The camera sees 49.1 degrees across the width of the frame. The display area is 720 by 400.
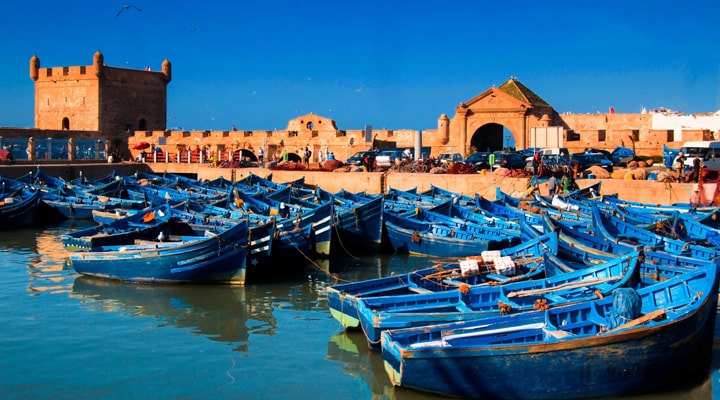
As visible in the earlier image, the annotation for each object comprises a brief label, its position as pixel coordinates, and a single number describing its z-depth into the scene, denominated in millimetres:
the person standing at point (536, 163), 26578
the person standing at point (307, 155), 36697
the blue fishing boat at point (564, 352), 8008
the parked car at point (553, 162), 27320
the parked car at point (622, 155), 32188
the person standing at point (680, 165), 24472
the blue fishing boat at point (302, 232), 15492
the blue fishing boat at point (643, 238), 13438
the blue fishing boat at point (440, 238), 16938
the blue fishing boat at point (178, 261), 13727
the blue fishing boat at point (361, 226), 17969
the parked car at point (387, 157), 31991
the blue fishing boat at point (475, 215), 18500
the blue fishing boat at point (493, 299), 9469
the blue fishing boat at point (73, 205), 24469
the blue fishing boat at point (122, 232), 15070
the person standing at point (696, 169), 23531
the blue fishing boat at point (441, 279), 10617
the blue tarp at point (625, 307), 8556
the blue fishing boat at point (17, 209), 22422
